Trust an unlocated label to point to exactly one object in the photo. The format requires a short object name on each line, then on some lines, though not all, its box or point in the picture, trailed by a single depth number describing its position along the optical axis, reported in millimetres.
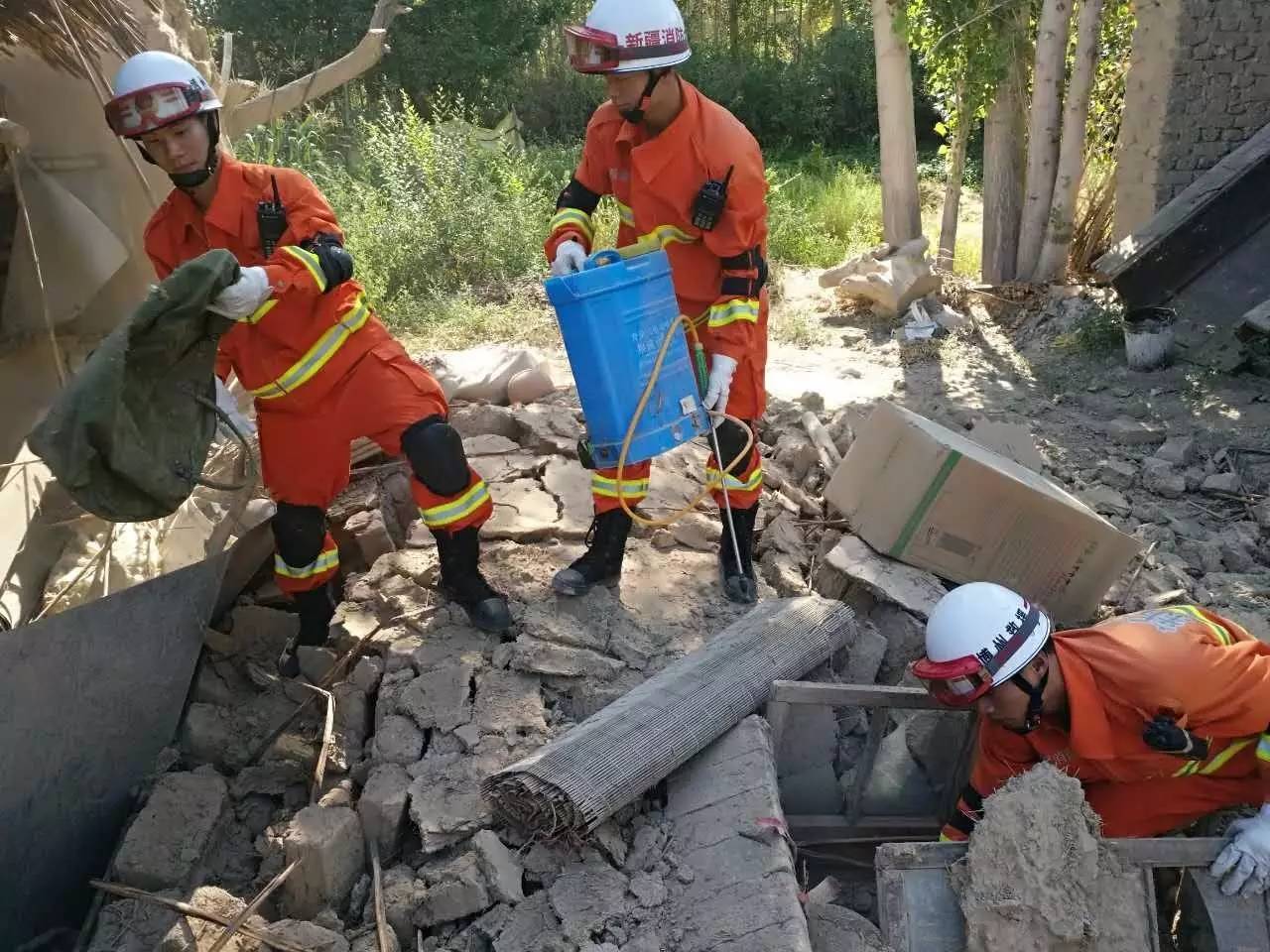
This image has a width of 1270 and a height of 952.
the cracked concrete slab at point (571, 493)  4004
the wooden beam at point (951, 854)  2373
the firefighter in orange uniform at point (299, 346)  2918
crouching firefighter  2502
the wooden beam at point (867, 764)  2980
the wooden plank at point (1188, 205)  6621
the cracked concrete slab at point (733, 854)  2215
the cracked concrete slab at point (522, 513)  3928
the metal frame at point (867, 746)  2863
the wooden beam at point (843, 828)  3070
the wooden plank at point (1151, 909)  2314
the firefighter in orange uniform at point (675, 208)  3055
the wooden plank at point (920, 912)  2332
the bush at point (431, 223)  7996
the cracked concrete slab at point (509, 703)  2939
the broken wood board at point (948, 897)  2340
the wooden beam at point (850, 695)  2857
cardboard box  3713
